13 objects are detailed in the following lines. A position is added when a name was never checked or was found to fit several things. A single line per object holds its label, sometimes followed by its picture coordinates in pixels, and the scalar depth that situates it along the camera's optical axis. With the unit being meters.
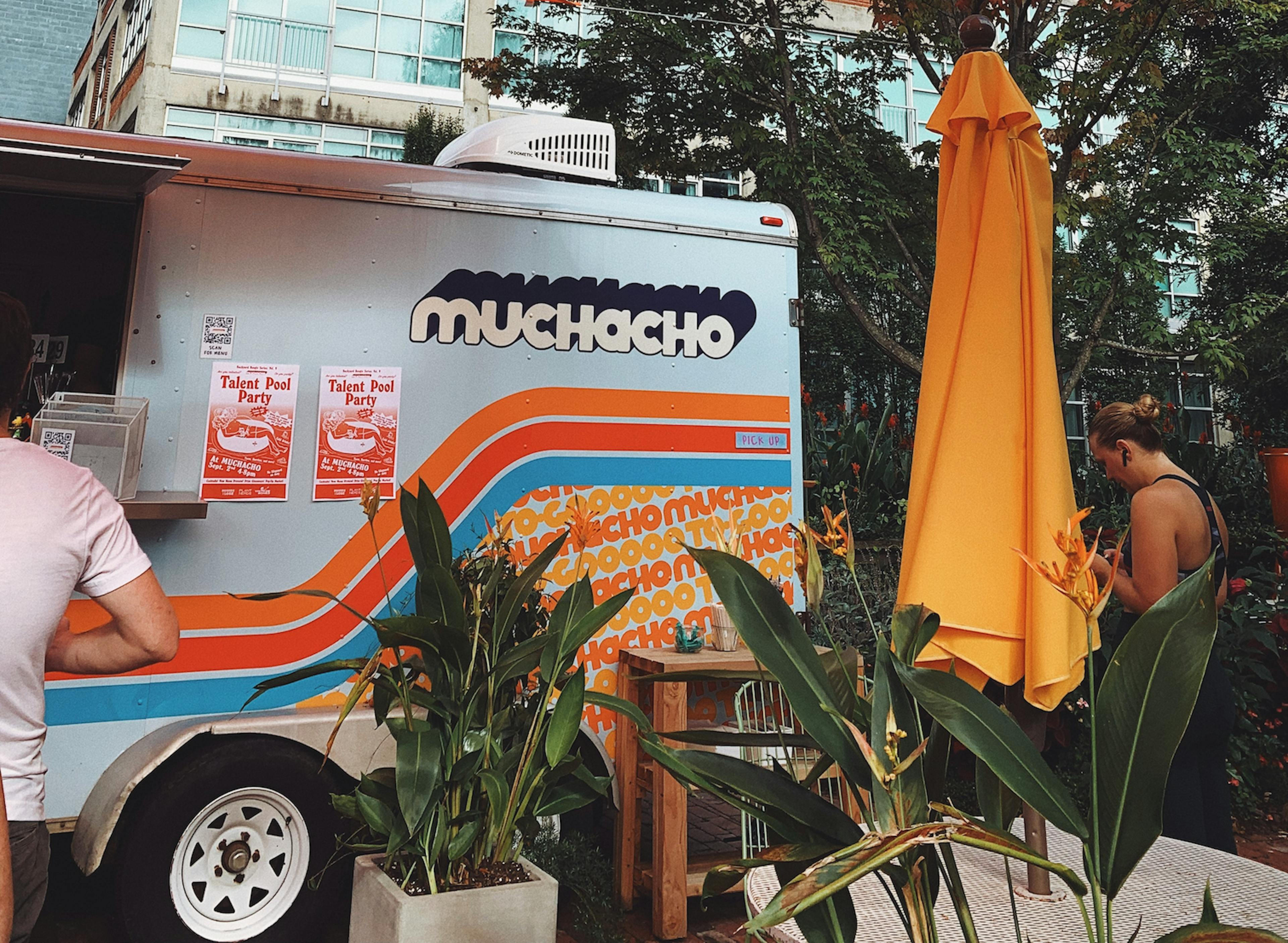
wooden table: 3.94
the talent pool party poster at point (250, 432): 3.75
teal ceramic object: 4.25
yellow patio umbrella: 2.49
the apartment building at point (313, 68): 18.36
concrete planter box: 2.45
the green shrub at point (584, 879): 3.76
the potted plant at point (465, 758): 2.54
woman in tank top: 3.22
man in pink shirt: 1.80
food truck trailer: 3.55
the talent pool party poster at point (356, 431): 3.90
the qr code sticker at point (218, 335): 3.77
